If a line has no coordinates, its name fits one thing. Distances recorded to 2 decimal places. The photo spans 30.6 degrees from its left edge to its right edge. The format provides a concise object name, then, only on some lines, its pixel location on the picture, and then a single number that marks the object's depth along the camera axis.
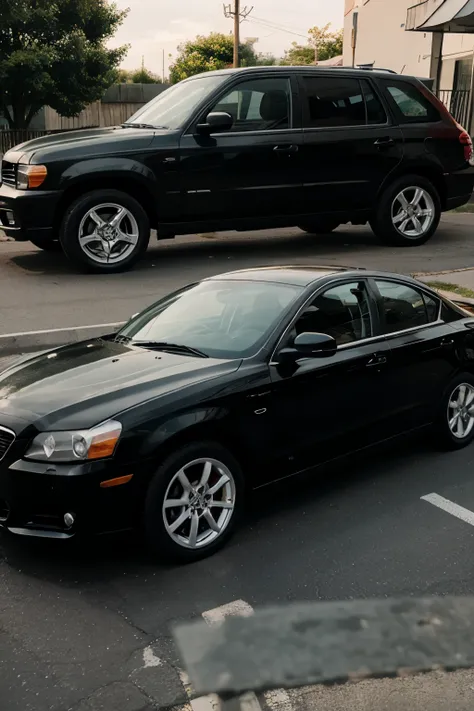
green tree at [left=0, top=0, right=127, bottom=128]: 31.47
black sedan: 4.16
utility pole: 57.67
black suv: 10.07
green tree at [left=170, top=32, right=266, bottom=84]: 83.19
